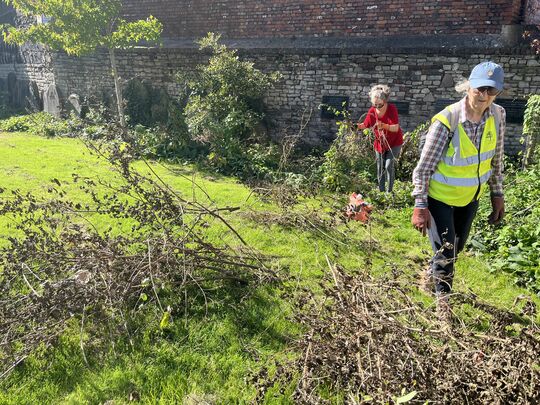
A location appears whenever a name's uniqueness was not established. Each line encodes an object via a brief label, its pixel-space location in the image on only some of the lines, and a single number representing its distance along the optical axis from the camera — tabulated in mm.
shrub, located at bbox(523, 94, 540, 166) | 6794
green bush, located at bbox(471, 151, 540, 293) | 4191
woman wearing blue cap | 3043
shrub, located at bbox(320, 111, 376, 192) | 7047
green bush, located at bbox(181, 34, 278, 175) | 8914
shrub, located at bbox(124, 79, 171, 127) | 11594
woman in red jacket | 5809
